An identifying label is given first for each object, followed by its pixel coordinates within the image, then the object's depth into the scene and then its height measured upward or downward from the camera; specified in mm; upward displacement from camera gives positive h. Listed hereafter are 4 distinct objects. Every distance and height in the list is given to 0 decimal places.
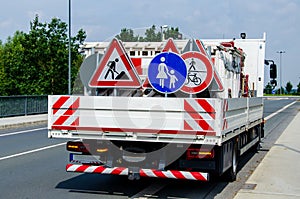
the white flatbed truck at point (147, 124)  7281 -542
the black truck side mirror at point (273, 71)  13979 +500
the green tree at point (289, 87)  140125 +624
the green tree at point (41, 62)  34812 +1717
